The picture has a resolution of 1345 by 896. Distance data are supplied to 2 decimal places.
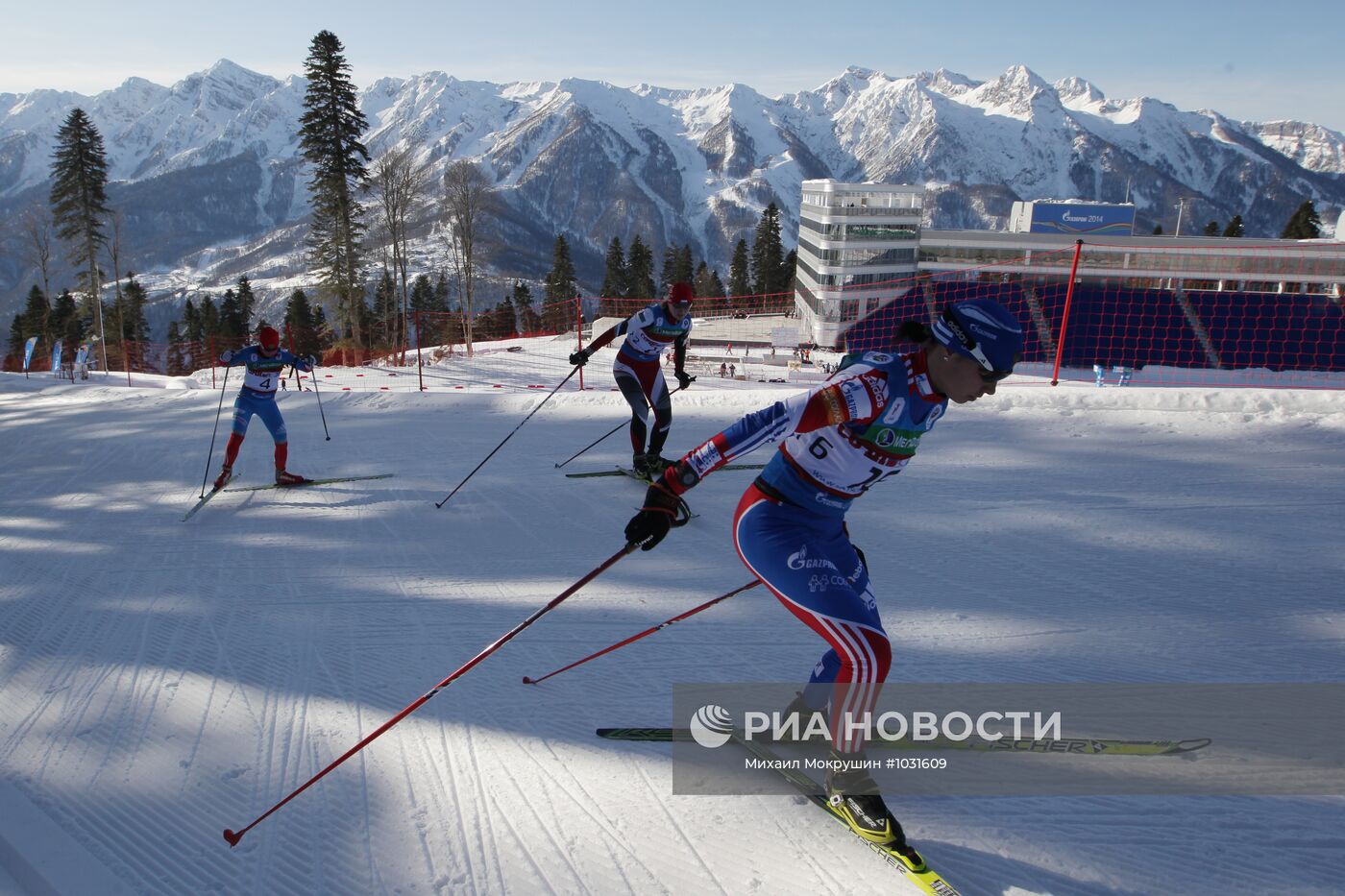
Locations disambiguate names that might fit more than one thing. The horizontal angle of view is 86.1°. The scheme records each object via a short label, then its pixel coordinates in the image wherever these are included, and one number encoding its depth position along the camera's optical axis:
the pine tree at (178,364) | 34.12
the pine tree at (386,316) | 33.38
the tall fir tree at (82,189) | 31.94
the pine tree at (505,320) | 40.56
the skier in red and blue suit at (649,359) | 7.02
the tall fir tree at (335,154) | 28.66
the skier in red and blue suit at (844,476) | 2.40
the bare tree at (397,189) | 28.92
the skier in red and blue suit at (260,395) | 7.59
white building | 58.34
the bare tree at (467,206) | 31.39
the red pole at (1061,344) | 9.48
